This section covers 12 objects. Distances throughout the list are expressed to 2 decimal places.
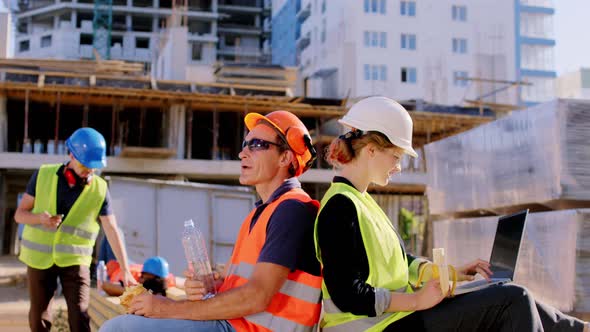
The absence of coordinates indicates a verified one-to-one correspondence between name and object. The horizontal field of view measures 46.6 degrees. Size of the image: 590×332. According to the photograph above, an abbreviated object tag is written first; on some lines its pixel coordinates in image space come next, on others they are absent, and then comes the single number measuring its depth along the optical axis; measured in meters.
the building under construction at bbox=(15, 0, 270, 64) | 68.94
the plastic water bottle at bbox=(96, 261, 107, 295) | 7.42
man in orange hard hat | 2.34
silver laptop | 2.40
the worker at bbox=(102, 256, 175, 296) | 7.14
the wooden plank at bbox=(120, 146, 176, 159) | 23.97
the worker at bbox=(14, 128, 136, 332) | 4.92
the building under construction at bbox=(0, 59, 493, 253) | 24.58
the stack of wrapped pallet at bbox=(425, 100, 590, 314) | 3.95
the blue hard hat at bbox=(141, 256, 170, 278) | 7.55
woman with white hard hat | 2.29
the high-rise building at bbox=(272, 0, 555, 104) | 45.34
